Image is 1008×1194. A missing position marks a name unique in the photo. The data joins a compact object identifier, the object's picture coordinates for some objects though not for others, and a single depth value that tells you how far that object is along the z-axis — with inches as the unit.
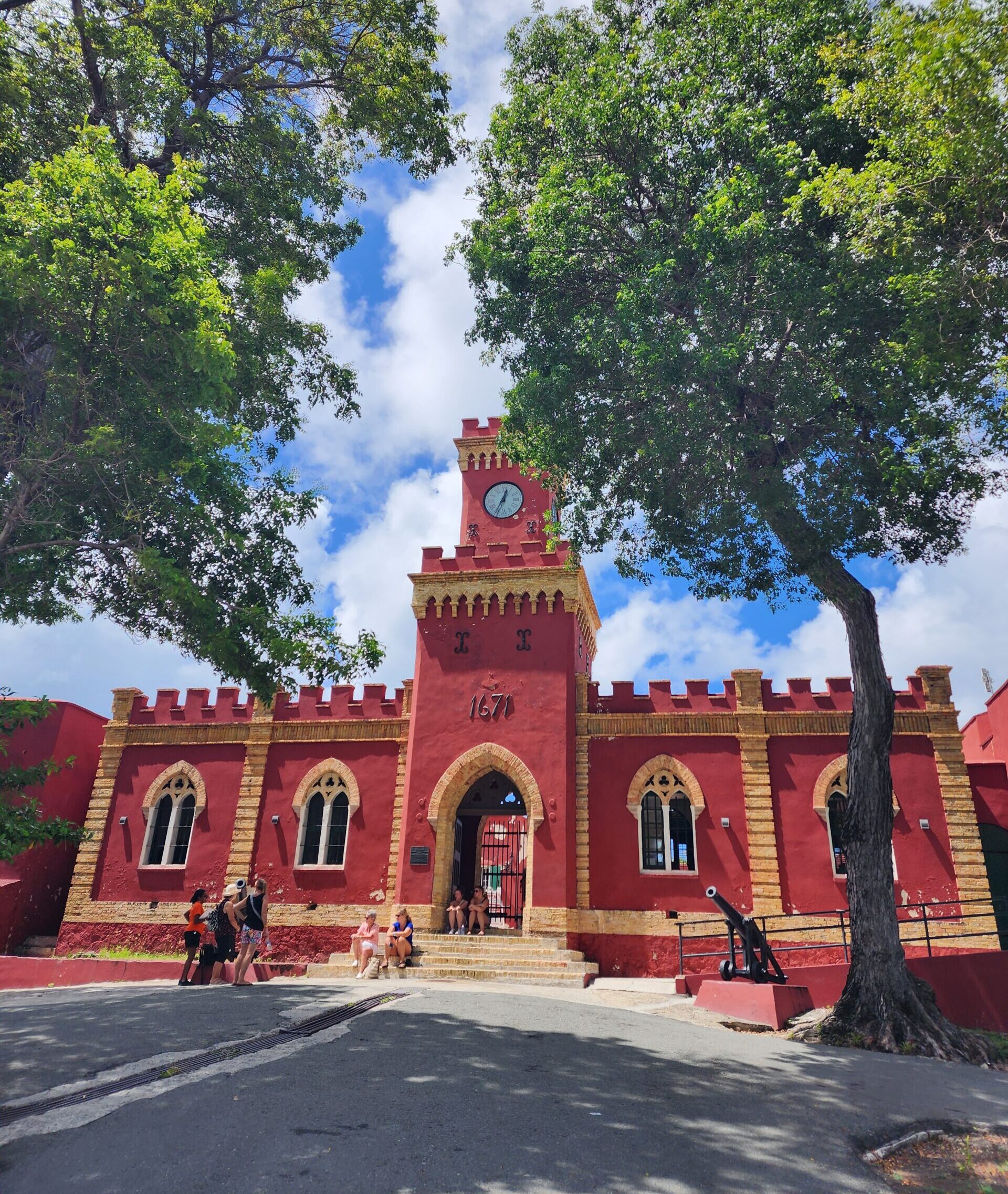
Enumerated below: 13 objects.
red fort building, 646.5
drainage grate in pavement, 181.9
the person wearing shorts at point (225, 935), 473.7
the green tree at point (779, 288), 333.7
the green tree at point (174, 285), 295.3
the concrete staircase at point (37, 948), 714.8
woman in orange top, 459.8
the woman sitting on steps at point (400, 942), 565.4
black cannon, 398.9
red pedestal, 375.9
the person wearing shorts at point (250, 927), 445.4
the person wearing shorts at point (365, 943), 547.8
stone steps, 557.6
